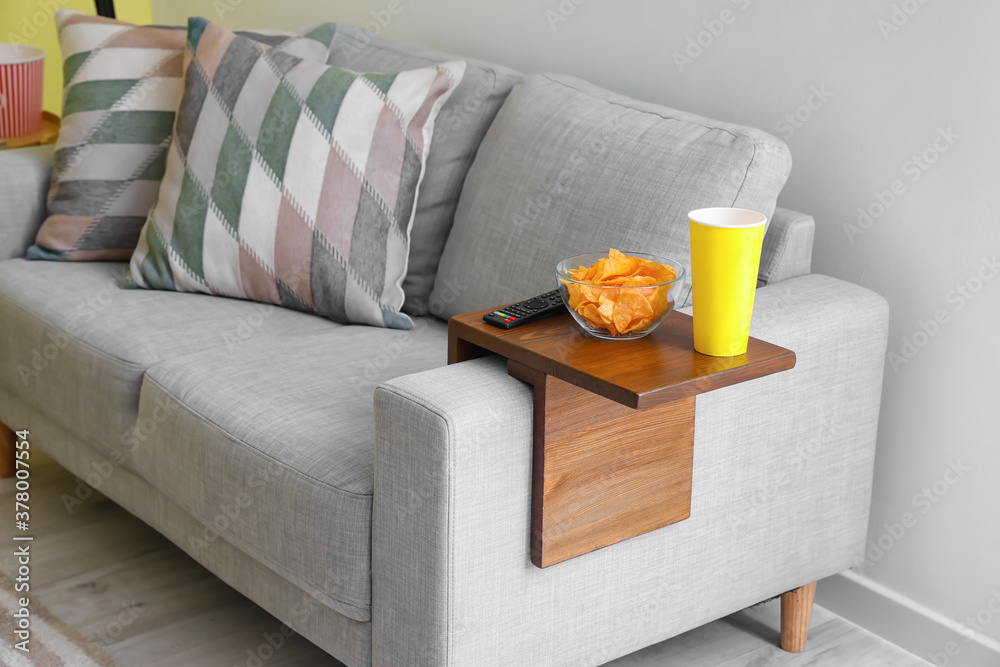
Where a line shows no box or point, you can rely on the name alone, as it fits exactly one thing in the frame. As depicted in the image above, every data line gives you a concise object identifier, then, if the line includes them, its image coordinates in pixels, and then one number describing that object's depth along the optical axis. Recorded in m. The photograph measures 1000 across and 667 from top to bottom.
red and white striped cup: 3.99
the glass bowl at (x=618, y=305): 2.68
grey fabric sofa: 2.71
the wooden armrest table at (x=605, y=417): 2.61
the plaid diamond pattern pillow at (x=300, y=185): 3.31
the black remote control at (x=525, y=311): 2.75
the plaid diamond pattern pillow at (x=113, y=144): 3.64
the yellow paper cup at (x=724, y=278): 2.62
